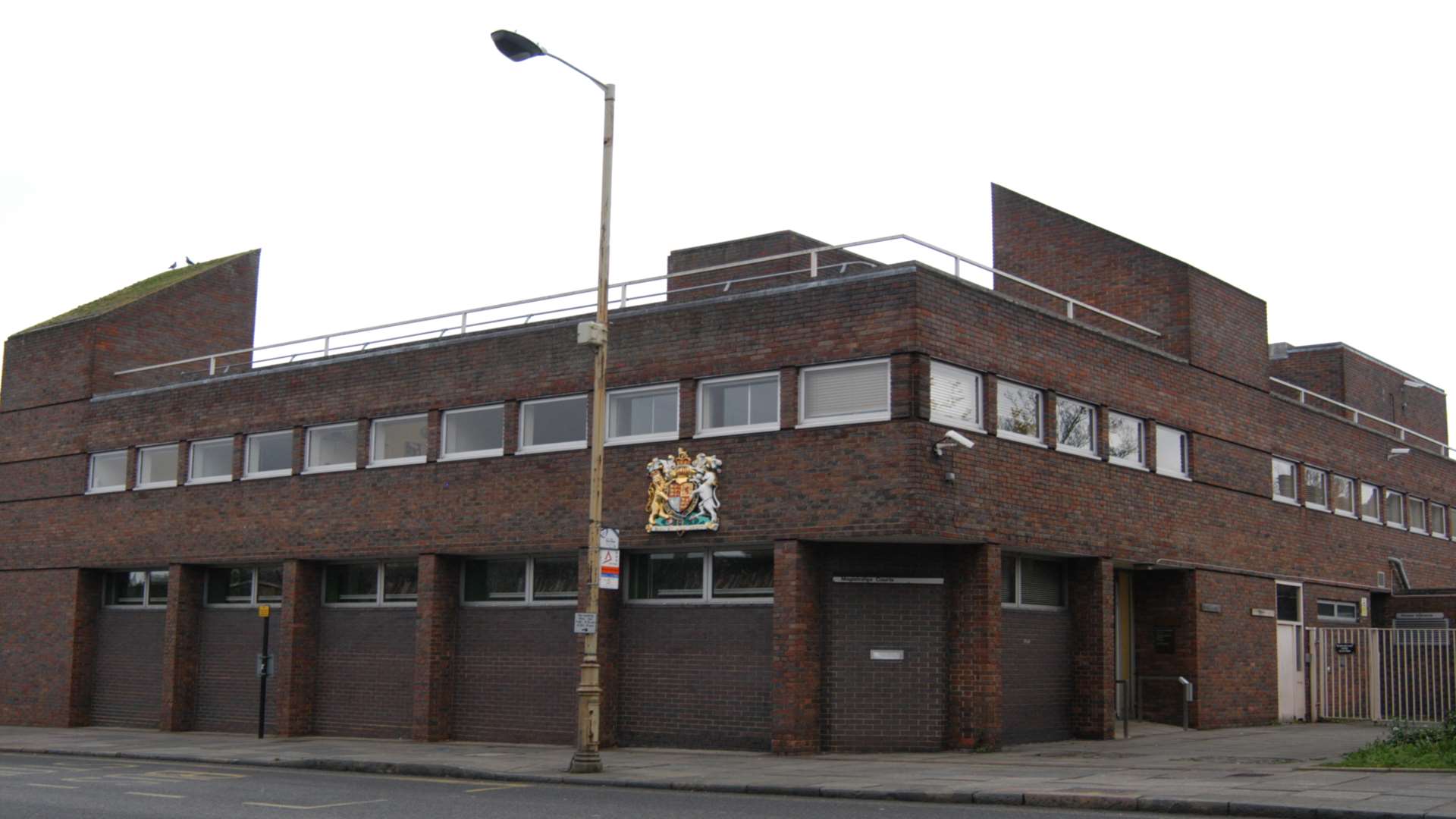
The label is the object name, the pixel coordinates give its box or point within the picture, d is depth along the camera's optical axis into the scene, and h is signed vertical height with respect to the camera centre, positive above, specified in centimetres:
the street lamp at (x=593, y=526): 1769 +115
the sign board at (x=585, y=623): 1767 -3
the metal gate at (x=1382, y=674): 2767 -75
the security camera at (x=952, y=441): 1969 +246
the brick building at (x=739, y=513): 2048 +181
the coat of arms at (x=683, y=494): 2136 +185
